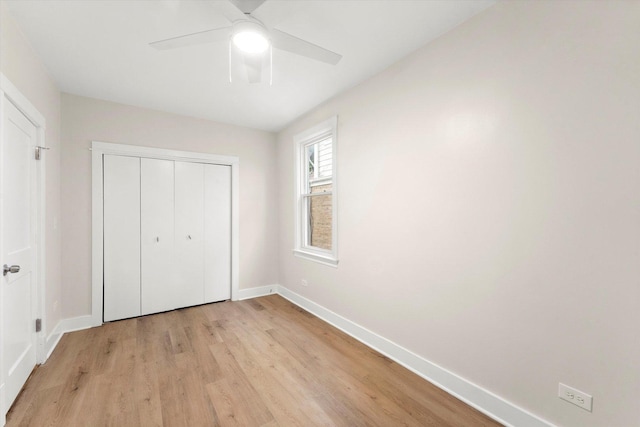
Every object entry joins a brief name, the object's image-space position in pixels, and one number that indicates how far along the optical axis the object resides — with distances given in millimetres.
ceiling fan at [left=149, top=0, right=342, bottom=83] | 1564
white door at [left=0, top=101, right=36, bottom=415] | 1757
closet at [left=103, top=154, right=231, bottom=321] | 3227
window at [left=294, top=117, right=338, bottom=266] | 3141
